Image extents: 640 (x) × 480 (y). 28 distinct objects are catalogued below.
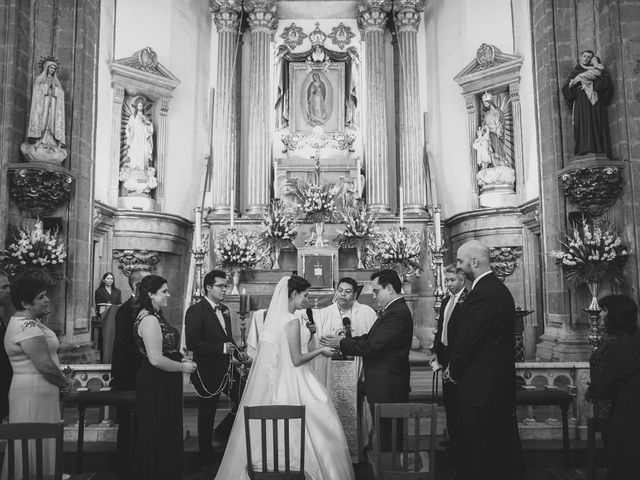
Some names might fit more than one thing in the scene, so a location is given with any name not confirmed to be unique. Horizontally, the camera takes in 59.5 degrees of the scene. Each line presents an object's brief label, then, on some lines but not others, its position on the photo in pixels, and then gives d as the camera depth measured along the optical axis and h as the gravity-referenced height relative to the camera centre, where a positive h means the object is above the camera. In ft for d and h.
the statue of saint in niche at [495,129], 38.93 +10.92
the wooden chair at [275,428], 11.09 -2.82
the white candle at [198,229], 32.09 +3.26
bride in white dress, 13.75 -2.83
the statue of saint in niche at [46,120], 23.49 +7.10
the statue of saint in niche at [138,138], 40.09 +10.65
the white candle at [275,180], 44.75 +8.43
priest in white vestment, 20.12 -1.12
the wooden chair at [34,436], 9.82 -2.60
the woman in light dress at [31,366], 12.38 -1.74
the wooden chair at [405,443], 10.83 -3.13
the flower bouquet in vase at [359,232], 39.86 +3.73
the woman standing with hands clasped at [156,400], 13.53 -2.78
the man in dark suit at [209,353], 16.84 -2.06
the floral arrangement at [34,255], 21.93 +1.30
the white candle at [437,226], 32.01 +3.38
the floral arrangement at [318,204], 40.04 +5.80
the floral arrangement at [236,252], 36.29 +2.21
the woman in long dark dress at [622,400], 10.81 -2.33
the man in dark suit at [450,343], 17.08 -1.92
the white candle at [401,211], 37.52 +4.86
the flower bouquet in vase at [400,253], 36.86 +2.04
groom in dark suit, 15.02 -1.71
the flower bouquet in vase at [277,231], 40.01 +3.87
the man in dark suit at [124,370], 16.19 -2.51
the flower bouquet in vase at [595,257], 21.56 +0.96
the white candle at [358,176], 43.95 +8.56
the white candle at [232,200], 38.00 +6.29
